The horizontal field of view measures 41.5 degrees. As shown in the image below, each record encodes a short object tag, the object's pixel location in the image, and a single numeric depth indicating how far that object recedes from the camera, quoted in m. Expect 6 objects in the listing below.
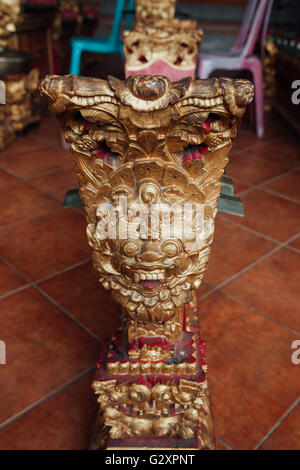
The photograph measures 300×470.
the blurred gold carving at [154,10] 2.31
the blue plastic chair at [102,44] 2.91
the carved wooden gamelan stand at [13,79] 2.86
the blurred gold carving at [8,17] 2.90
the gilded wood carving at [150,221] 0.66
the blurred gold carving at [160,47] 1.82
